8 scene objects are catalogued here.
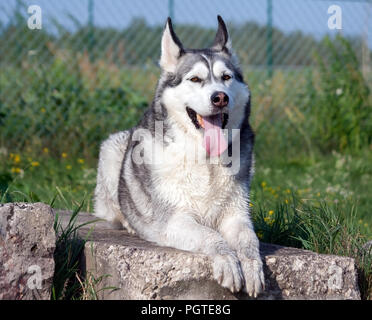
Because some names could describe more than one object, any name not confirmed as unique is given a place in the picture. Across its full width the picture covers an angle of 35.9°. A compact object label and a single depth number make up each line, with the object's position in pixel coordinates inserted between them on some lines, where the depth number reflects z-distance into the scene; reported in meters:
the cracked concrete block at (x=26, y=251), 2.92
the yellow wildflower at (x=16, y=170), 5.94
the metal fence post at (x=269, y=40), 8.53
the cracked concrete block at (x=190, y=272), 2.95
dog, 3.42
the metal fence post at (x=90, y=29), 7.46
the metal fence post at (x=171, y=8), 7.78
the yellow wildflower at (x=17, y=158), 6.28
